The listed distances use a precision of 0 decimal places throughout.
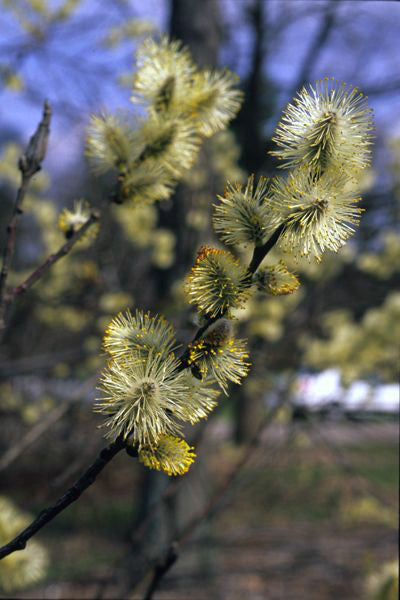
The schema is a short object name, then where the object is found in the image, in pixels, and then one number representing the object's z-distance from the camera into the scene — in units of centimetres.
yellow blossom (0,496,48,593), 46
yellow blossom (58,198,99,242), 42
